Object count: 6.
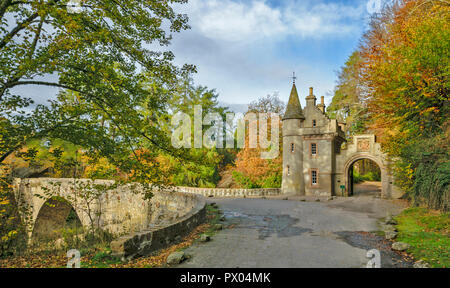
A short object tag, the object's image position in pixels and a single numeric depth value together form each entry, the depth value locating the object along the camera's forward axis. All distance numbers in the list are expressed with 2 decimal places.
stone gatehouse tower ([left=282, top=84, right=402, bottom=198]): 24.84
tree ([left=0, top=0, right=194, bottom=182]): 6.68
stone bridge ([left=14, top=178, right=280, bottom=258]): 7.28
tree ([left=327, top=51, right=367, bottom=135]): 31.82
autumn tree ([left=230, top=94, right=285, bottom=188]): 27.75
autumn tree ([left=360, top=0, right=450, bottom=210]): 11.86
